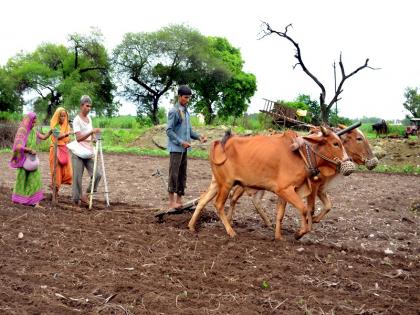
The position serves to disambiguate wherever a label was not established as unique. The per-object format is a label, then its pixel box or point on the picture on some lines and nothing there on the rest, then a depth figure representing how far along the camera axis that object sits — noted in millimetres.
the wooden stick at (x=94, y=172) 8860
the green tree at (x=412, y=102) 61406
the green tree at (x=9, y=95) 42094
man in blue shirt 8250
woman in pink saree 8750
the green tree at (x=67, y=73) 42156
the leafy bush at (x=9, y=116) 32381
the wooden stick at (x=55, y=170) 8984
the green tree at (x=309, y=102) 43719
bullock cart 30516
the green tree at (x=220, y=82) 47344
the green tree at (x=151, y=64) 44938
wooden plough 7891
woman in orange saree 9500
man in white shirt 9016
